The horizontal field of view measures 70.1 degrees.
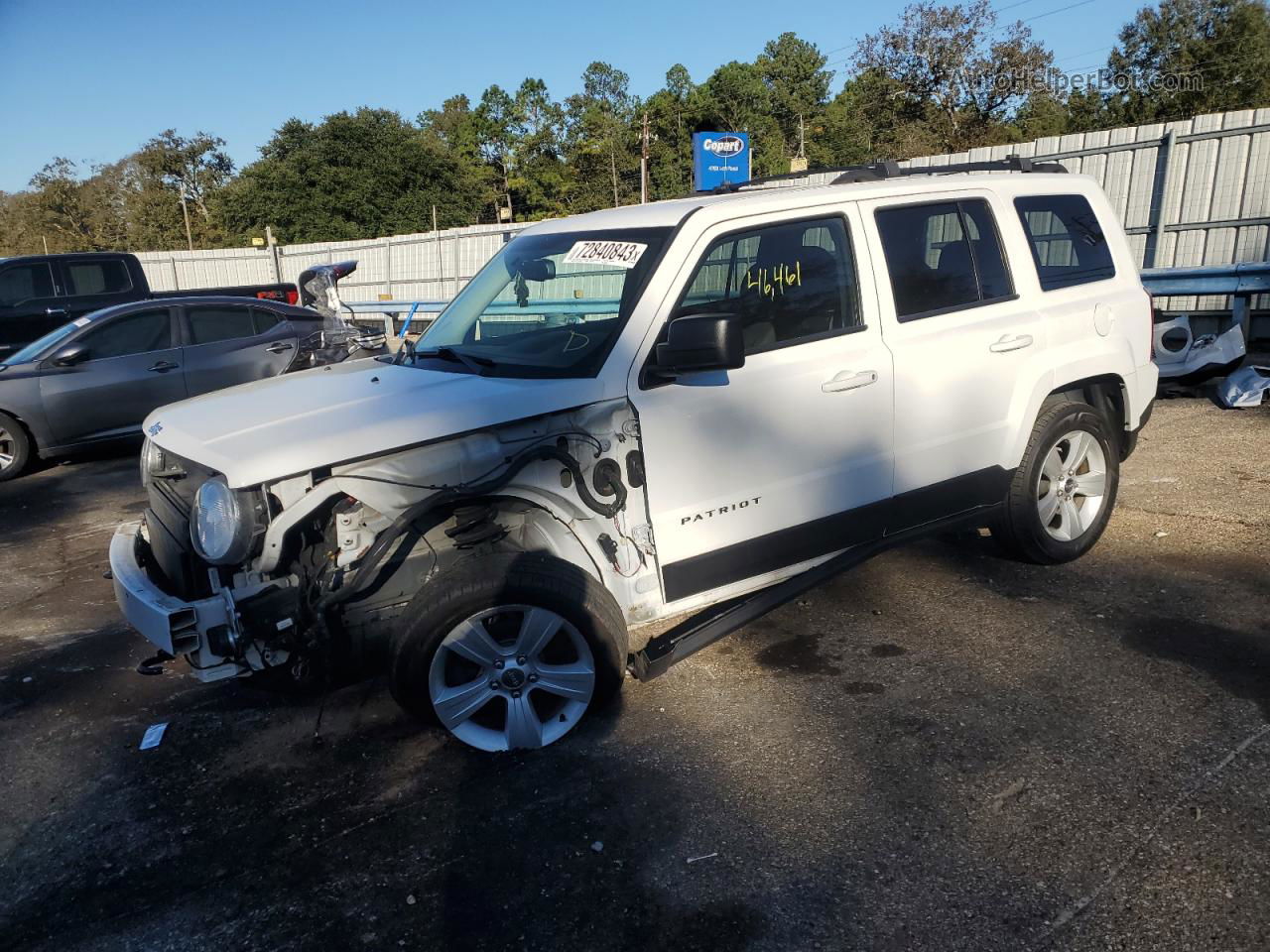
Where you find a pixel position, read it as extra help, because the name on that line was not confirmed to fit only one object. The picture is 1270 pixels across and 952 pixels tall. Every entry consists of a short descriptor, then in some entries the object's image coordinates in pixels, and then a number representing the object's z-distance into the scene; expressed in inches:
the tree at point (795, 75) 3218.5
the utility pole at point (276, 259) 1082.2
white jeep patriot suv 118.6
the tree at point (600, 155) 2551.7
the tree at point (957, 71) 1455.5
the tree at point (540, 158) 2696.9
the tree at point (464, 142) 2549.2
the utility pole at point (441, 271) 815.7
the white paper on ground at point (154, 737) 140.7
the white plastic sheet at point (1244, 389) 314.0
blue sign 703.7
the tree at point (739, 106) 2930.6
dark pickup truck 430.0
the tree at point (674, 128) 2598.4
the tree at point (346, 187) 2192.4
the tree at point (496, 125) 3070.9
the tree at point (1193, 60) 1414.9
